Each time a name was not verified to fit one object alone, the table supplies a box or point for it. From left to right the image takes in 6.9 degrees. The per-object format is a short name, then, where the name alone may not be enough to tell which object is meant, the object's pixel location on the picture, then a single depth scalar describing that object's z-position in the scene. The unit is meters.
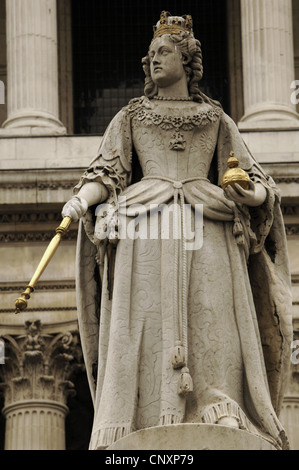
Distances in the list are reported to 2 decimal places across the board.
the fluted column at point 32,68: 42.31
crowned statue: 18.06
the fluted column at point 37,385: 38.44
